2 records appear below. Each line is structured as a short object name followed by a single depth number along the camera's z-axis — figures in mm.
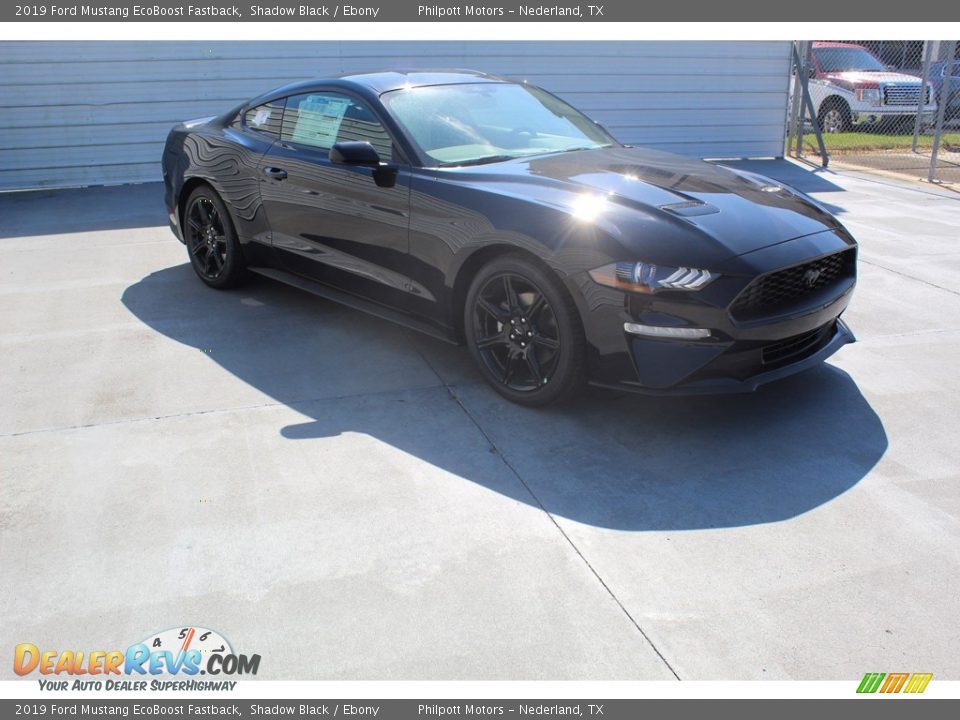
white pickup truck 14953
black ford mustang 3588
